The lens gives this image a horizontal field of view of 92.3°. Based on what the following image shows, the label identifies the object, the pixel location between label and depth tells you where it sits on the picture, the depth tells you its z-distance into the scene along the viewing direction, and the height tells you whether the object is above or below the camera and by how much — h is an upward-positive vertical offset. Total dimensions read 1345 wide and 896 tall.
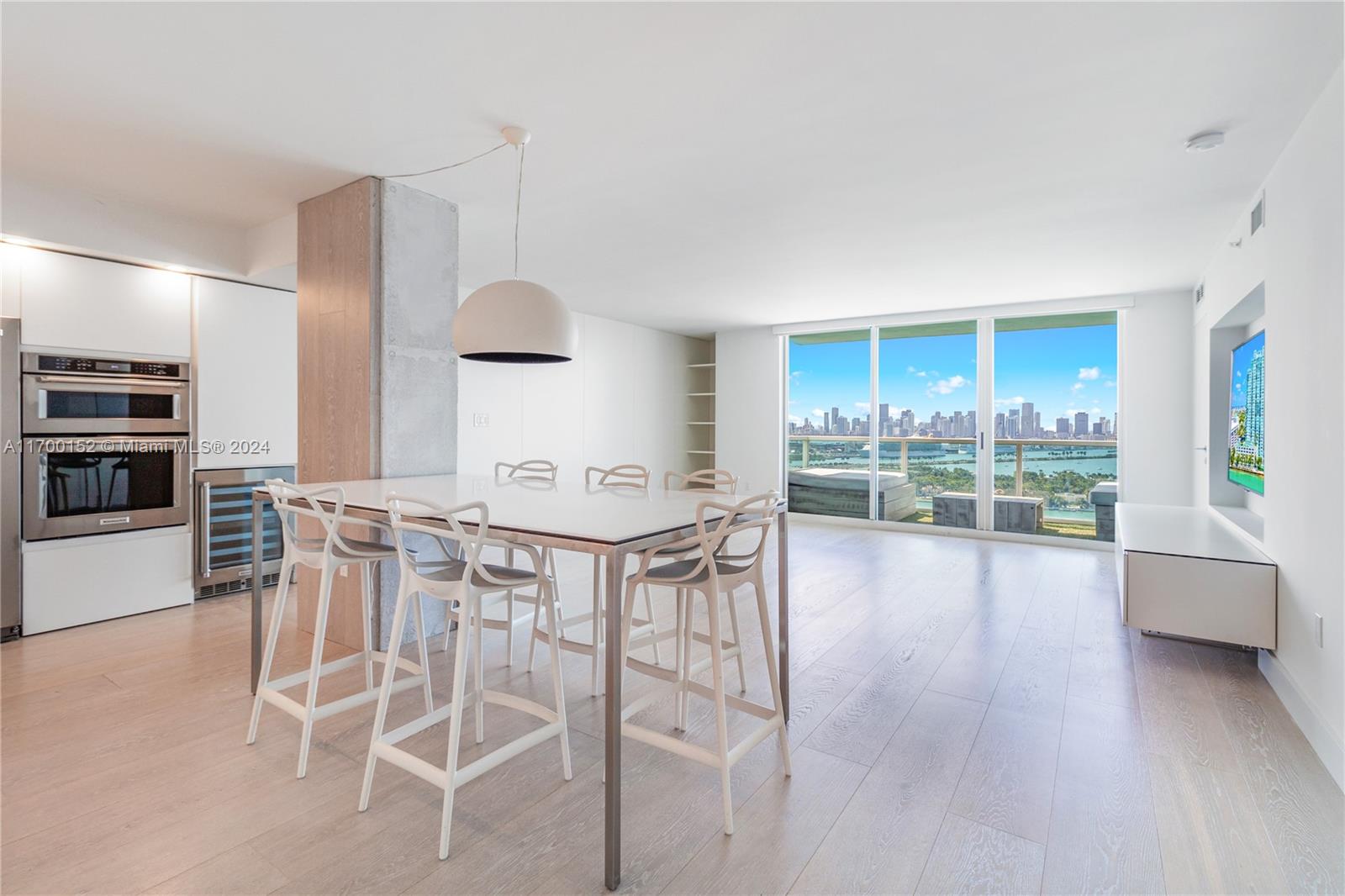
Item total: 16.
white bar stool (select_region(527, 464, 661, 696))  2.64 -0.79
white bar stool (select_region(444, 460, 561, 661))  2.72 -0.59
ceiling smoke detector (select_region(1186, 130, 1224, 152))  2.67 +1.28
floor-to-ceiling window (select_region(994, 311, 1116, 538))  6.18 +0.24
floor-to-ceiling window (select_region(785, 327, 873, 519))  7.42 +0.28
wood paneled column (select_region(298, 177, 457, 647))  3.23 +0.54
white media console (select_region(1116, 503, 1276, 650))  2.87 -0.66
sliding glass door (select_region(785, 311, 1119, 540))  6.26 +0.25
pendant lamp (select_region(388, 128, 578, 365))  2.61 +0.51
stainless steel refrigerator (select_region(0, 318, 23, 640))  3.35 -0.22
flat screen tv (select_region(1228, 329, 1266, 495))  3.41 +0.17
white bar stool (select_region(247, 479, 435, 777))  2.18 -0.50
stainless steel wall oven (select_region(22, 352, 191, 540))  3.47 +0.00
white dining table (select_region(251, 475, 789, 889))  1.62 -0.22
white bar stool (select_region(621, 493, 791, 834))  1.87 -0.48
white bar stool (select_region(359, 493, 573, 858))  1.78 -0.51
